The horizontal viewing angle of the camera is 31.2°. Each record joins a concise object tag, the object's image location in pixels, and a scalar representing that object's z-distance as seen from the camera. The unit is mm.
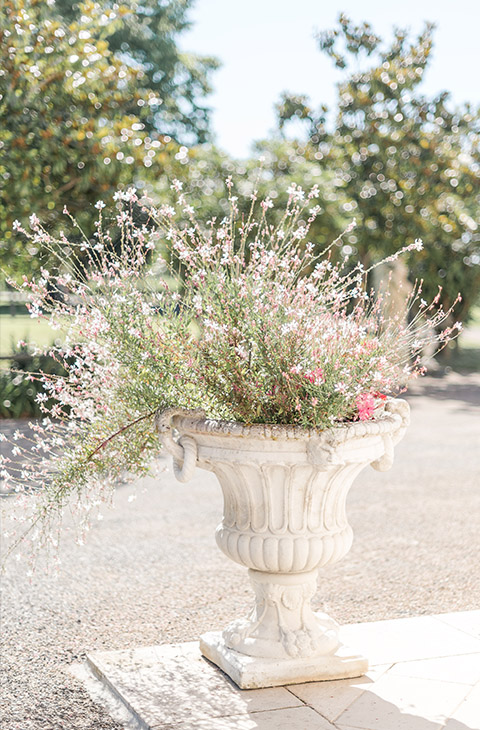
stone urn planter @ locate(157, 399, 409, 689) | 3031
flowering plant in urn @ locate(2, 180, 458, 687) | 3016
